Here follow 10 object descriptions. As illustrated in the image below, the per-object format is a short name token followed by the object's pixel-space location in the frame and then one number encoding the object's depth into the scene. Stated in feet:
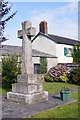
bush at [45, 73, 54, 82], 39.23
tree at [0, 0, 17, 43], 26.01
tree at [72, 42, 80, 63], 55.61
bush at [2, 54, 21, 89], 25.25
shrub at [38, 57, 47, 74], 45.48
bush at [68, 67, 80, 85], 34.45
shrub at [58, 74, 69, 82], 37.42
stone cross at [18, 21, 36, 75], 18.01
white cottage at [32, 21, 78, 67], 50.38
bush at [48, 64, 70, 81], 37.94
